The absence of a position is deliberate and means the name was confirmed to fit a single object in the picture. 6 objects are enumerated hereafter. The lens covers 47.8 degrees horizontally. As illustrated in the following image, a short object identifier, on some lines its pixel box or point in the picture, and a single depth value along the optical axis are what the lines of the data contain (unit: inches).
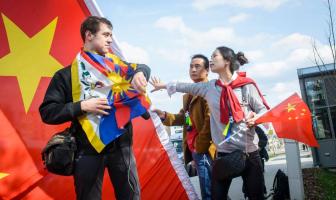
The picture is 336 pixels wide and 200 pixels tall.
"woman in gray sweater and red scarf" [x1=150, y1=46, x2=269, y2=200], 129.0
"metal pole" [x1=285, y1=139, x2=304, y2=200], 236.4
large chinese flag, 125.3
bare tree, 329.1
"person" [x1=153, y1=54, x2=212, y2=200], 159.2
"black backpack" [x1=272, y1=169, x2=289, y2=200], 242.8
